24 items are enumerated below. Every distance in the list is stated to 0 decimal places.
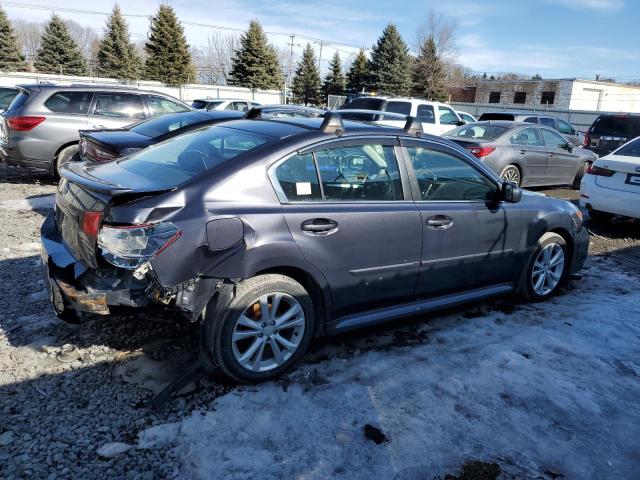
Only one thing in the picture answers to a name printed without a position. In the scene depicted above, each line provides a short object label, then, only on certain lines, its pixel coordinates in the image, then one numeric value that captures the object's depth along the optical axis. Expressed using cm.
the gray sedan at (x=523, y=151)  968
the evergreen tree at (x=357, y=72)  5377
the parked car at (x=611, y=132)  1362
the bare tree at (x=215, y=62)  6419
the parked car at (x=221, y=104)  1841
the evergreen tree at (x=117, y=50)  4225
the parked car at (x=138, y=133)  618
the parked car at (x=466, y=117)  1711
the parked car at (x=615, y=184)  724
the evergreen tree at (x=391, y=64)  4888
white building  5003
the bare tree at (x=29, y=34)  6519
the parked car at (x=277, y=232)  288
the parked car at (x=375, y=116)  1257
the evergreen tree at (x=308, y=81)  5388
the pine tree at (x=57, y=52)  4191
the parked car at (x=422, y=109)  1440
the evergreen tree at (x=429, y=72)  5072
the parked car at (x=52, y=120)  807
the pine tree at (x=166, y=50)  4119
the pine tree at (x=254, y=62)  4491
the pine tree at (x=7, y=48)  3938
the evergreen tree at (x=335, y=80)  5484
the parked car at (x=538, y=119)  1565
